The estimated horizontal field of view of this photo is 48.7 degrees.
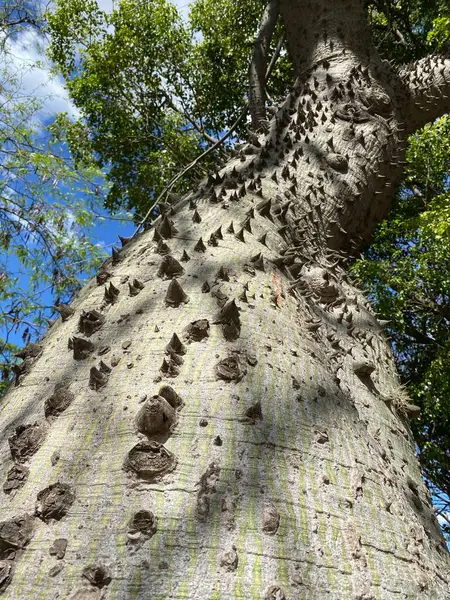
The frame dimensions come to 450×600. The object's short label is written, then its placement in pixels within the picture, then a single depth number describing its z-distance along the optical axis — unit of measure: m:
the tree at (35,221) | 5.76
